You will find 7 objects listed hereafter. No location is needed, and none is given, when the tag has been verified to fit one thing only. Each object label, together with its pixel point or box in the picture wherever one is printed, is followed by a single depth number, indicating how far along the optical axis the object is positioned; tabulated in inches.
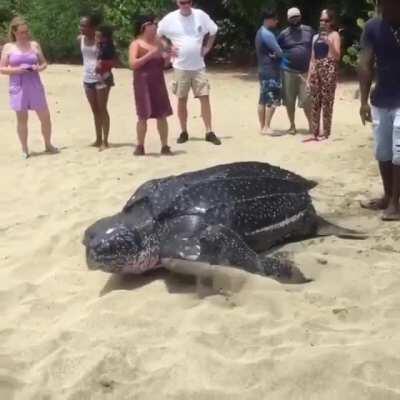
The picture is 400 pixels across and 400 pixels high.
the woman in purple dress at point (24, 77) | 304.2
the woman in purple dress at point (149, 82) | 292.2
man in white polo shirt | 314.0
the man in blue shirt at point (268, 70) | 331.0
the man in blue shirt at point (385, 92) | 183.2
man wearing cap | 331.6
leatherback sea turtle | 155.6
